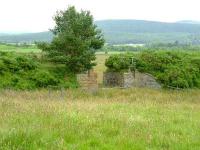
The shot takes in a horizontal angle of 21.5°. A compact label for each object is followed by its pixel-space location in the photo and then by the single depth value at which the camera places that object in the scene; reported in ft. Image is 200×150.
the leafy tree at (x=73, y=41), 93.27
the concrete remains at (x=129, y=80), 98.78
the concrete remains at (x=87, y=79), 93.56
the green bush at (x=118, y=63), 99.25
